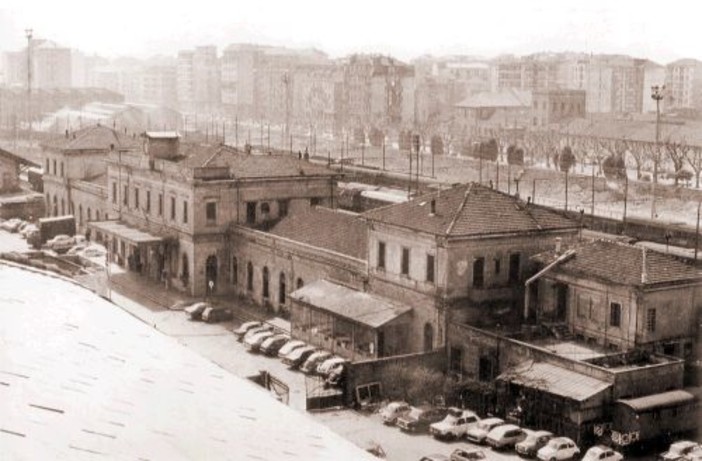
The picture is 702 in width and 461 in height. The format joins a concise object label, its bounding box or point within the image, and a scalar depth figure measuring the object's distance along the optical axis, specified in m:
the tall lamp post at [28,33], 91.82
